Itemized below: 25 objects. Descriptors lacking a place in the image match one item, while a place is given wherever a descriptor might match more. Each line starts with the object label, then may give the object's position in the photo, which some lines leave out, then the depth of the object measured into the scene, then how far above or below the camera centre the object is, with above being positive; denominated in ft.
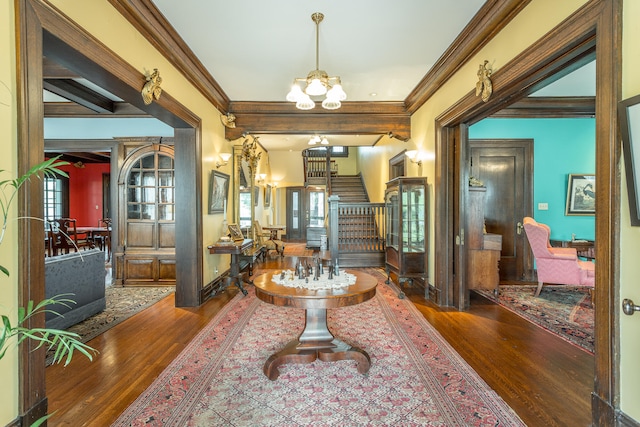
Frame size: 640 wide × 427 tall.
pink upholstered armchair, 14.53 -2.52
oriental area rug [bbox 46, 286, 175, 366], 11.64 -4.25
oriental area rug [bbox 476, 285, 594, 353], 11.12 -4.27
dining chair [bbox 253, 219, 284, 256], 27.02 -2.72
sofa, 11.19 -2.70
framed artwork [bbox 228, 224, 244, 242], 18.42 -1.26
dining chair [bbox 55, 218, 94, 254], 22.85 -1.91
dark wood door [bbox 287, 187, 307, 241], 43.29 -0.42
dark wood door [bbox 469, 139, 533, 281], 19.31 +1.13
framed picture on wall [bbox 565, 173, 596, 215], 19.15 +0.86
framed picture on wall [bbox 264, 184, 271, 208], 36.73 +1.80
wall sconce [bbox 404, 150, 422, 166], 17.46 +2.98
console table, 15.87 -1.98
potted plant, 3.37 -1.08
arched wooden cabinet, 18.33 -0.31
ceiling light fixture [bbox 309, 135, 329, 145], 28.35 +6.34
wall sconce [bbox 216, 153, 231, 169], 17.39 +2.91
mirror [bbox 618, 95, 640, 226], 5.27 +1.03
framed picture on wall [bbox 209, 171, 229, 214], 16.12 +1.06
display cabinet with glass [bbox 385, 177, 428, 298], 16.12 -1.01
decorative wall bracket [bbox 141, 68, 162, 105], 9.96 +3.93
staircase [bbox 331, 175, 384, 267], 23.02 -1.84
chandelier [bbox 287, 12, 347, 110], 10.36 +4.08
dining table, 25.36 -1.83
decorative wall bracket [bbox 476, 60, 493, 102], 10.20 +4.12
